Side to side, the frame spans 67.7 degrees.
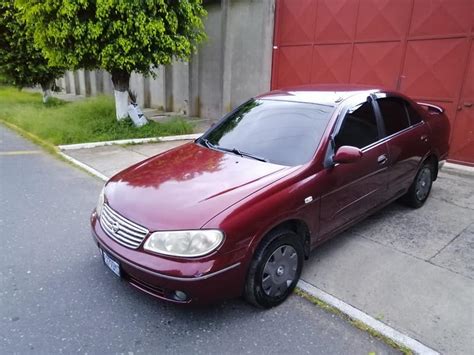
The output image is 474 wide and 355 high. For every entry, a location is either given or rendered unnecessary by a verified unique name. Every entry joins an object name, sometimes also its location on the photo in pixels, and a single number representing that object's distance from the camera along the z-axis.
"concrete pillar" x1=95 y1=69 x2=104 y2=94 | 18.76
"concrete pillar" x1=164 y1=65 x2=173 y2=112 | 13.43
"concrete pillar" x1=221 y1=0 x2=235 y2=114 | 10.31
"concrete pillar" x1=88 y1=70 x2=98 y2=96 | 19.22
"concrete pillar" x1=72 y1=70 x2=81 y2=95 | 21.28
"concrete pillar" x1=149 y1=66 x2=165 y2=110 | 13.78
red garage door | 6.38
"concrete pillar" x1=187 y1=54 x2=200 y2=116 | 11.93
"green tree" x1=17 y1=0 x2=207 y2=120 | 7.31
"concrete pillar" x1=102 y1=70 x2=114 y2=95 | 18.14
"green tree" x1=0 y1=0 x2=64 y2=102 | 12.01
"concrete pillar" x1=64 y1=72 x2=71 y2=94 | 22.71
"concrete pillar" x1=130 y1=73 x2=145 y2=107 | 15.11
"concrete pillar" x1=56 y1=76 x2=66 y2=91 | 23.73
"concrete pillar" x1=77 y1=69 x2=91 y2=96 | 20.06
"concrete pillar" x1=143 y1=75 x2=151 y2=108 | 14.87
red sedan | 2.32
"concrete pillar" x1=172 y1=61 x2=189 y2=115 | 12.66
